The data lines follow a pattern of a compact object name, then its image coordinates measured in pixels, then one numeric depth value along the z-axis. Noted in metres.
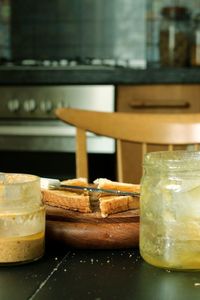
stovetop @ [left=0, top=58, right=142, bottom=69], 2.31
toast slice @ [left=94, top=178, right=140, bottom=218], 0.80
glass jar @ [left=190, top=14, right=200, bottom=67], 2.21
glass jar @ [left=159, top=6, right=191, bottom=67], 2.26
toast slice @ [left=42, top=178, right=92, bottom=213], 0.81
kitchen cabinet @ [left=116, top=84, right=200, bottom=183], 1.97
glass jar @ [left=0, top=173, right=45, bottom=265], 0.73
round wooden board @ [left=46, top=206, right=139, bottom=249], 0.80
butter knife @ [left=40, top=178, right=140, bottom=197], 0.84
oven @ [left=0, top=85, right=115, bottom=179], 2.00
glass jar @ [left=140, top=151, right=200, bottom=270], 0.72
